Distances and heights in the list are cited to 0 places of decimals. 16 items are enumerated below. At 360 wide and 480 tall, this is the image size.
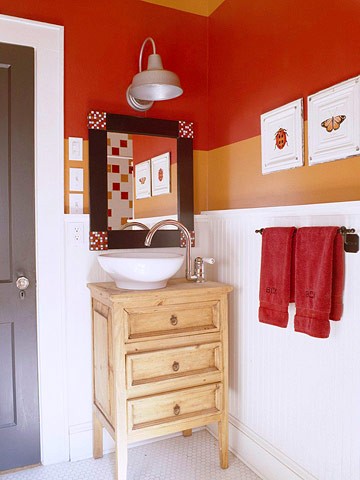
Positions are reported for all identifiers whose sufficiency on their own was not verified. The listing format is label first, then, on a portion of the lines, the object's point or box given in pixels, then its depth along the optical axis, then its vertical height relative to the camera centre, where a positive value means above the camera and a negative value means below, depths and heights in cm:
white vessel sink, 188 -19
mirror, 223 +28
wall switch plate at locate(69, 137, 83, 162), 221 +42
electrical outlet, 221 -2
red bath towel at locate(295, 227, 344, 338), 157 -20
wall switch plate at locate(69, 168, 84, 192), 222 +26
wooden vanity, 185 -60
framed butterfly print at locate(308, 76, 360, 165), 157 +41
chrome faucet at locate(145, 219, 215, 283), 212 -17
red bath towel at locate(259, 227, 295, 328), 177 -20
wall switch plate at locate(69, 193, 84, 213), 222 +14
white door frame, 213 -4
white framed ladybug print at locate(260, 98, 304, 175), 184 +41
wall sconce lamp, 205 +71
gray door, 208 -15
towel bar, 152 -4
